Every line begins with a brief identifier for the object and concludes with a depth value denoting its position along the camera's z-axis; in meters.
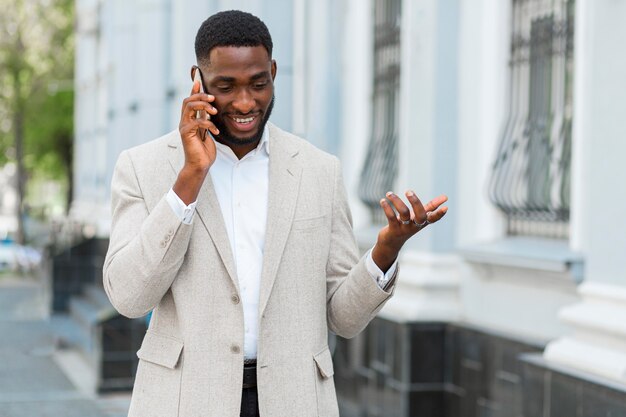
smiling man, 4.08
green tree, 45.06
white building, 8.00
